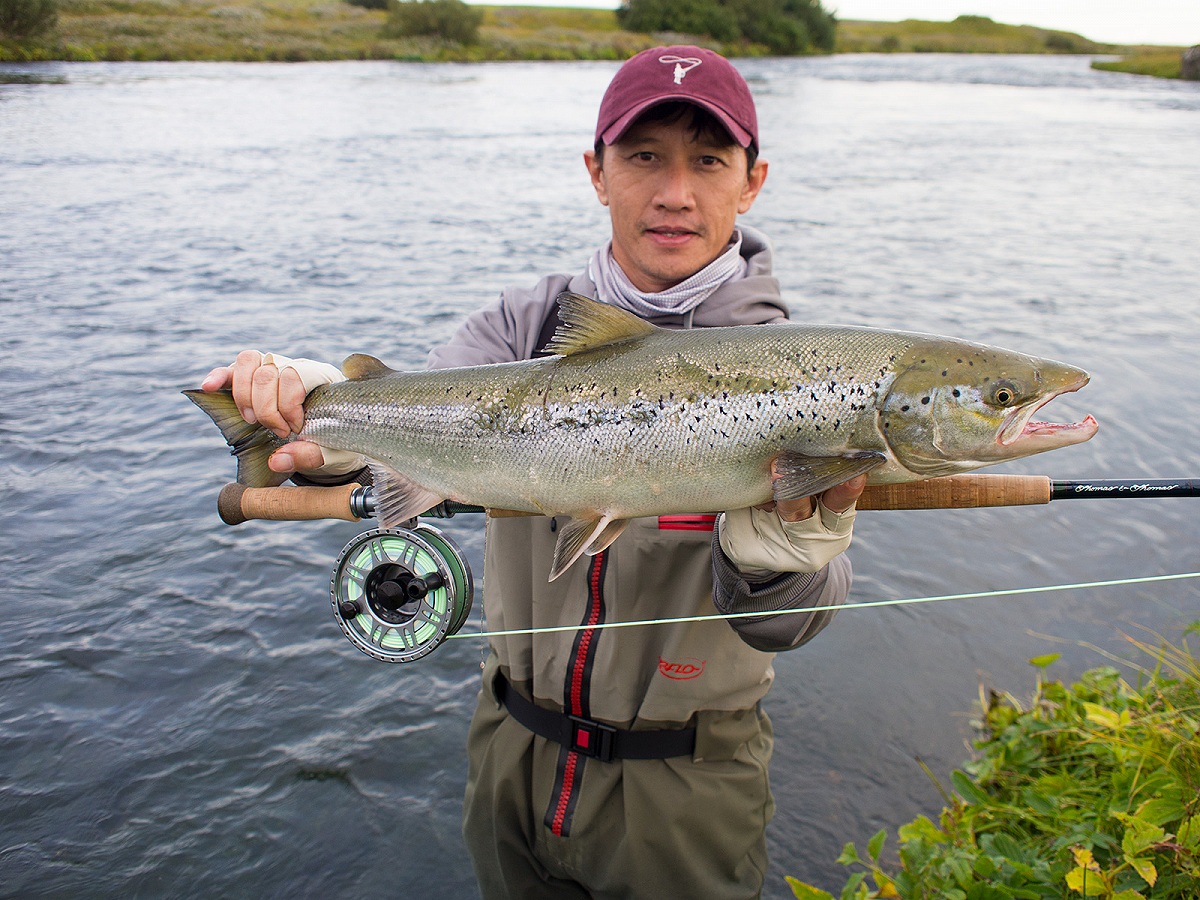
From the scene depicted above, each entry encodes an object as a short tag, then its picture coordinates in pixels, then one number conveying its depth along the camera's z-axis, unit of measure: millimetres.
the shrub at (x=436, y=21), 50875
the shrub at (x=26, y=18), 31641
